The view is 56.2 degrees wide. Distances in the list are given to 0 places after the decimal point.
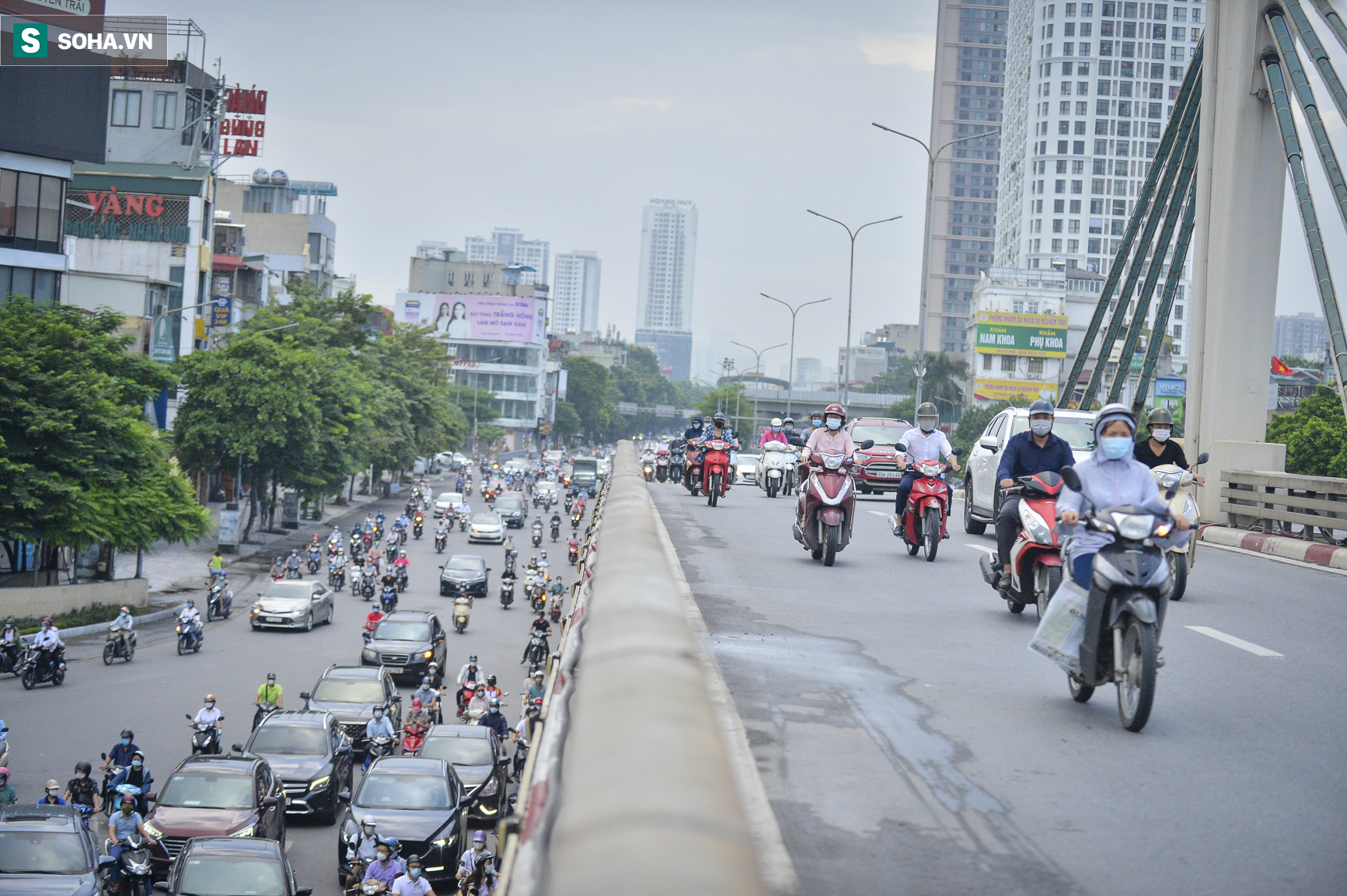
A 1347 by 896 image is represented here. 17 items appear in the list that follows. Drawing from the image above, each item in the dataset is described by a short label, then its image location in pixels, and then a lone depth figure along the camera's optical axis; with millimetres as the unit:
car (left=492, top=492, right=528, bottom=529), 67312
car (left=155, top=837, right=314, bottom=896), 13703
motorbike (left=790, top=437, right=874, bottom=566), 13469
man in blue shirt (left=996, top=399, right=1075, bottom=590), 10148
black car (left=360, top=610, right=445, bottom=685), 29344
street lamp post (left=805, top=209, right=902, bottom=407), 48966
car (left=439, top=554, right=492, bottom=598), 43125
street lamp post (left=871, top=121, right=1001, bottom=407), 36031
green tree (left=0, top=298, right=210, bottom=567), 29906
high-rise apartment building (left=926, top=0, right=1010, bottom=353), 181875
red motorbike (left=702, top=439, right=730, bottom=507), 22047
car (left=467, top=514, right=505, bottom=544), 58438
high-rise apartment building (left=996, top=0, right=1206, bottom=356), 140675
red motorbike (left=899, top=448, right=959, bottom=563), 14031
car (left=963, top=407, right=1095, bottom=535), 15594
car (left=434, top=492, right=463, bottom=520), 64781
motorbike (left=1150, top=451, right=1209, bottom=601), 10606
